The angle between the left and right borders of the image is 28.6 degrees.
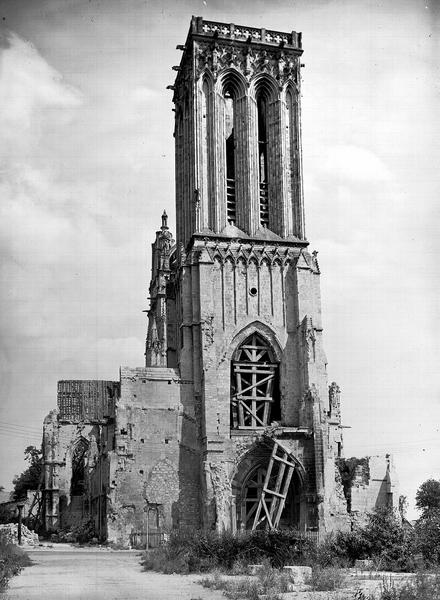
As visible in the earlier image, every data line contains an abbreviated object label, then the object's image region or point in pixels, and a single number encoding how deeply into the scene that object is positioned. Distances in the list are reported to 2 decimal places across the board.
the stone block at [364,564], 23.56
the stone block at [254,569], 21.46
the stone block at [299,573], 19.21
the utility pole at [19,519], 36.79
